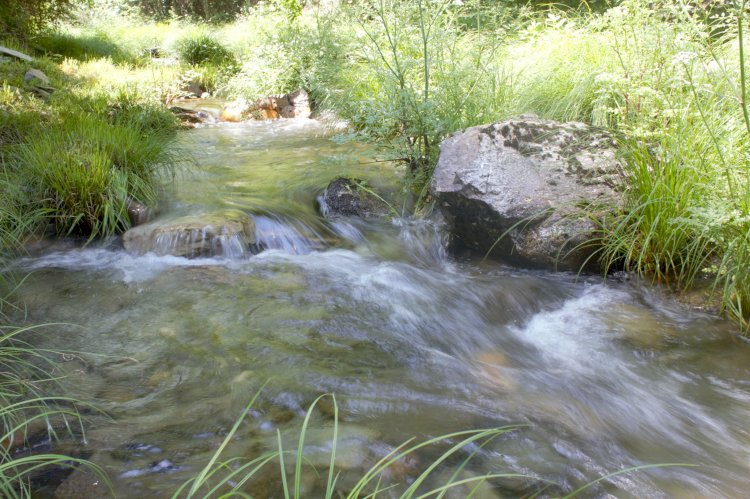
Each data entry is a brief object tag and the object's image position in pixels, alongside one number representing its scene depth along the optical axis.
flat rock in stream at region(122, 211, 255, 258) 4.17
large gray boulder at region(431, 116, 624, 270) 3.91
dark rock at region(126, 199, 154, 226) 4.61
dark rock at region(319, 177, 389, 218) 5.14
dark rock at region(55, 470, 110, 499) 1.67
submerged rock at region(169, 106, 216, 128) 9.12
